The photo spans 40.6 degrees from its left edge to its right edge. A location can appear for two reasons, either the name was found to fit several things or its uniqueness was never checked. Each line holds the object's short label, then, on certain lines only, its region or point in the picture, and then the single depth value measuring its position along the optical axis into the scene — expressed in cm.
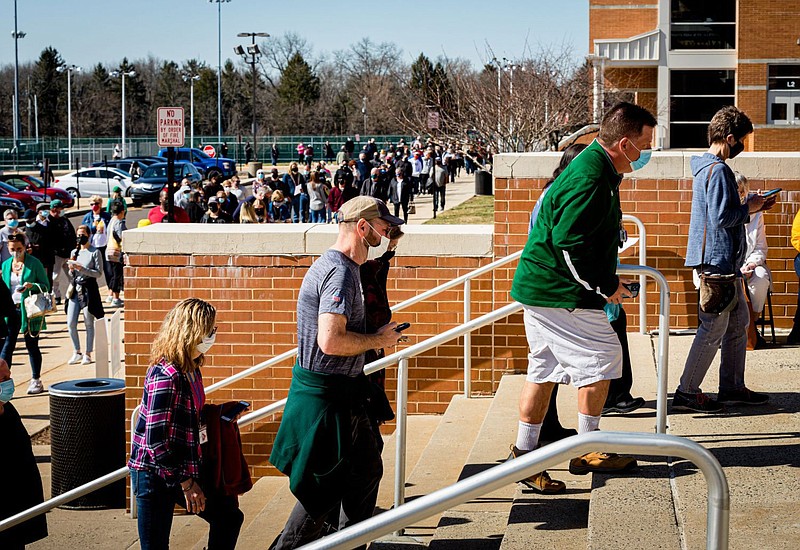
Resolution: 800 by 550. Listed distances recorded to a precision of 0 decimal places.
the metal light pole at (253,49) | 5406
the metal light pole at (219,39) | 8177
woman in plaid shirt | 477
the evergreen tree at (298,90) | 10316
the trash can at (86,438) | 871
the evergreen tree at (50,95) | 10625
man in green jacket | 466
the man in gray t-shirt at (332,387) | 448
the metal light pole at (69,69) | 7175
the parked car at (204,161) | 5488
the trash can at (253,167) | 5966
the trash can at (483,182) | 3879
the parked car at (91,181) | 4669
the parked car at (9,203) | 3700
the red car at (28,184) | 4172
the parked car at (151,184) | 4288
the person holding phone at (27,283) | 1196
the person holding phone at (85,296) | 1383
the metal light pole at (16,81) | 7764
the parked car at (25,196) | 3975
